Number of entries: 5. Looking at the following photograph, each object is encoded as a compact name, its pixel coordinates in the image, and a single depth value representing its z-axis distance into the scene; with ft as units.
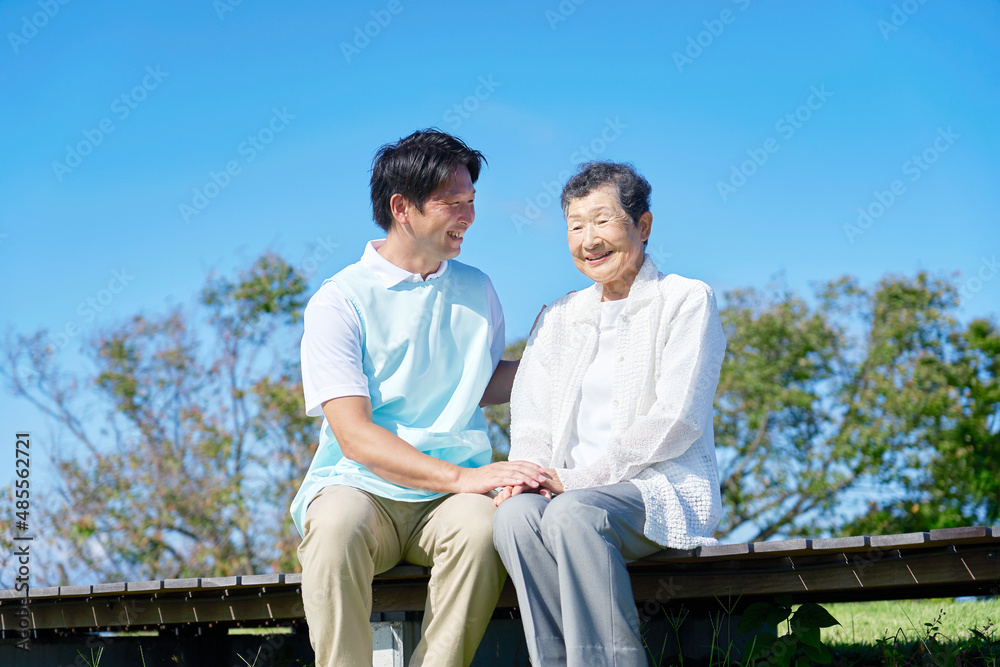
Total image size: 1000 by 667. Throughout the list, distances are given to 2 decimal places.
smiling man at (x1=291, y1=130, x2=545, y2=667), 8.13
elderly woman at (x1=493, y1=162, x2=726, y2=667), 7.35
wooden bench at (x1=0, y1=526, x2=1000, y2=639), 8.32
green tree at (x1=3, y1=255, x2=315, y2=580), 30.96
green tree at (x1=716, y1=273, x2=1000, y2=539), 31.48
